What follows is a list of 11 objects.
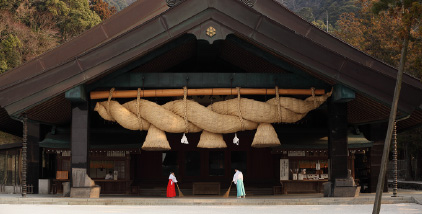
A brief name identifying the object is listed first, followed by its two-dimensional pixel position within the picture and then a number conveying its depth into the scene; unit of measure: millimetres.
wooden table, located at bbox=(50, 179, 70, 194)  30250
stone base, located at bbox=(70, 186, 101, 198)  22516
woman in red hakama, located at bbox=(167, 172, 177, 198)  26875
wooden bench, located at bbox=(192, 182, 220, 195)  29703
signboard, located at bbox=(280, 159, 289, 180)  30472
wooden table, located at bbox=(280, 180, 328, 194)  30344
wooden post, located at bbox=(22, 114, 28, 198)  24047
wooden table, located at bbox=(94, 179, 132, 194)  30641
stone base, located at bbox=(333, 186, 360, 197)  22984
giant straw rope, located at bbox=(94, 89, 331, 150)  23891
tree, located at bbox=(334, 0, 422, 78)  46562
